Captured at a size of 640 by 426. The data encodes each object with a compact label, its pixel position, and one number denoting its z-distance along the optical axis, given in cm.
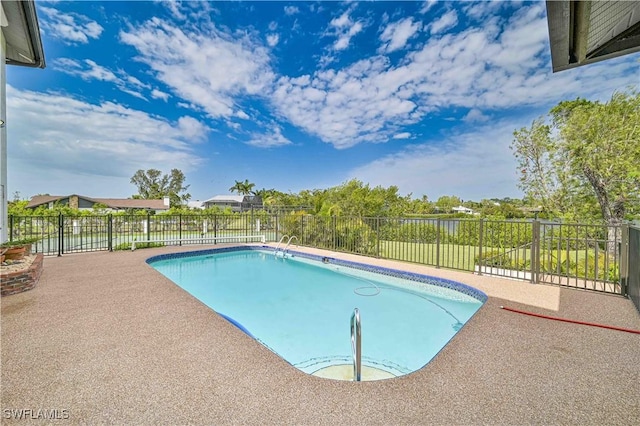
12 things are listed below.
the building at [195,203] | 4822
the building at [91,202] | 3126
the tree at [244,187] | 4928
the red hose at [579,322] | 322
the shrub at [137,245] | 962
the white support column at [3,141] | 643
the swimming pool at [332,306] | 387
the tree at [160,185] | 4619
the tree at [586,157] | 972
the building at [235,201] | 4108
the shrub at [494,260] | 630
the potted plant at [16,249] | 519
